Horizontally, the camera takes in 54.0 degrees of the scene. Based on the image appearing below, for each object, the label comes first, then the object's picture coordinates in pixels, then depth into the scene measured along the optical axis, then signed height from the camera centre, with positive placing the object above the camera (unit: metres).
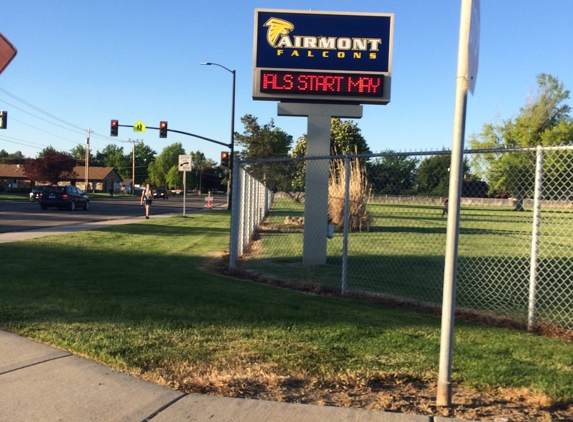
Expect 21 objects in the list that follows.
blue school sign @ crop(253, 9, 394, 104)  11.09 +2.70
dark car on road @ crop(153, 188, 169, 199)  71.57 -0.98
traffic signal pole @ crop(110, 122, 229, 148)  36.49 +3.40
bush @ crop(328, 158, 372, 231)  19.66 -0.21
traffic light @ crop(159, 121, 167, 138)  36.31 +3.62
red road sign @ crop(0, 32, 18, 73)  5.61 +1.28
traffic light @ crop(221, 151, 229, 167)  38.25 +2.08
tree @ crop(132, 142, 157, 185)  152.12 +7.21
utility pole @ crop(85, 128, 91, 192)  78.75 +5.52
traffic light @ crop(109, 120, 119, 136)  36.97 +3.78
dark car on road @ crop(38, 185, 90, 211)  31.48 -0.85
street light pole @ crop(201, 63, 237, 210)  38.03 +4.83
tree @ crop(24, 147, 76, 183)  74.19 +2.04
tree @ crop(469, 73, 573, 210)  52.00 +7.23
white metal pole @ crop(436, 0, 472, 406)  3.80 -0.02
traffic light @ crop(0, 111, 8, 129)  26.81 +2.96
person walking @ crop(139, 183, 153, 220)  27.02 -0.55
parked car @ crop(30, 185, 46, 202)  41.86 -1.02
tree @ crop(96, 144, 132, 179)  148.02 +6.74
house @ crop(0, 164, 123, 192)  97.29 +0.85
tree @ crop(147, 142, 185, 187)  135.25 +4.82
